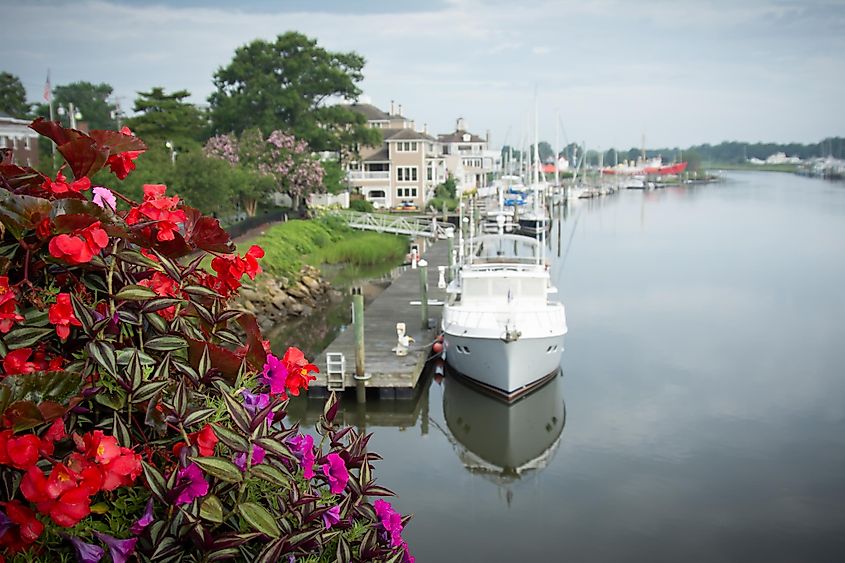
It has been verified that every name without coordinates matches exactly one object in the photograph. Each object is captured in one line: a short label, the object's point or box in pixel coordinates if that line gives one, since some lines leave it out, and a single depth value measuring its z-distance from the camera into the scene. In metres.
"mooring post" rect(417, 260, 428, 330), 25.77
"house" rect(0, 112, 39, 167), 38.78
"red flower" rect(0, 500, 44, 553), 2.46
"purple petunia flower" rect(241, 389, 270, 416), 2.86
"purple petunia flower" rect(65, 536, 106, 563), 2.49
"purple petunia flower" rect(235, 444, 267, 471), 2.68
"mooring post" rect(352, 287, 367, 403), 19.84
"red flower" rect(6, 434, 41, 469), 2.40
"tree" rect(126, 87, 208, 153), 54.66
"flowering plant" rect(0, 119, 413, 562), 2.50
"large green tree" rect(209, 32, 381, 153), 56.84
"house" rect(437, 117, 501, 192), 97.00
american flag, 30.42
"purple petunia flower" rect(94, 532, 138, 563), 2.52
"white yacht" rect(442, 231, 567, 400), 20.22
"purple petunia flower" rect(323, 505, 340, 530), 2.94
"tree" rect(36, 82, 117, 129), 96.81
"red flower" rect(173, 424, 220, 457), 2.67
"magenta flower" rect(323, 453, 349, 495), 3.05
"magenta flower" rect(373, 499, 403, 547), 3.19
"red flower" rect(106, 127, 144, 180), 3.16
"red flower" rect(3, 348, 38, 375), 2.59
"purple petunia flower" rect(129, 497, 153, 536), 2.57
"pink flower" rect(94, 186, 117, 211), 3.33
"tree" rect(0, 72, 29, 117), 69.62
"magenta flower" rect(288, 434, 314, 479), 2.94
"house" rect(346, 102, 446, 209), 70.81
